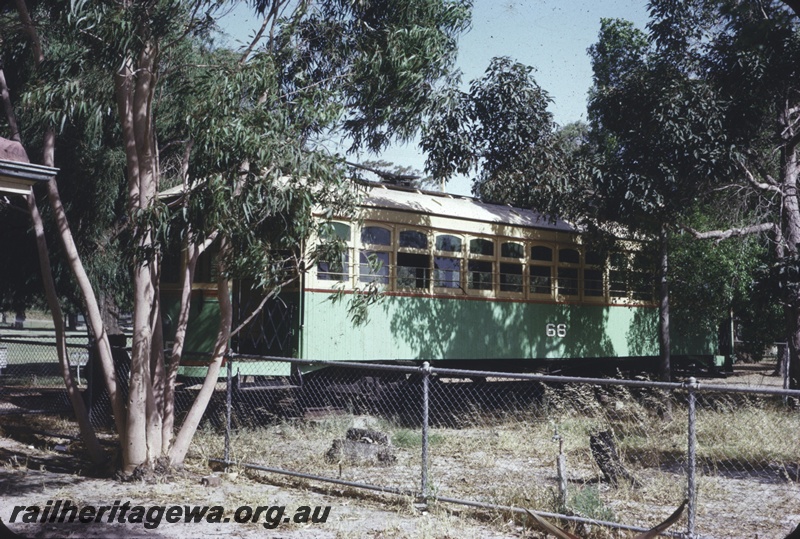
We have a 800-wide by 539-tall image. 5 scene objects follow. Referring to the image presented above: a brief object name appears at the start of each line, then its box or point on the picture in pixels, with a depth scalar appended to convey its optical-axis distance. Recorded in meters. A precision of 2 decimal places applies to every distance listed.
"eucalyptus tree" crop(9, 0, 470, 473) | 7.98
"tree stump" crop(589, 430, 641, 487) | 7.92
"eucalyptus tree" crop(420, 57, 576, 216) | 14.43
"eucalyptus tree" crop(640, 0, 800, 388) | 12.93
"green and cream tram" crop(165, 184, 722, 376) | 11.70
